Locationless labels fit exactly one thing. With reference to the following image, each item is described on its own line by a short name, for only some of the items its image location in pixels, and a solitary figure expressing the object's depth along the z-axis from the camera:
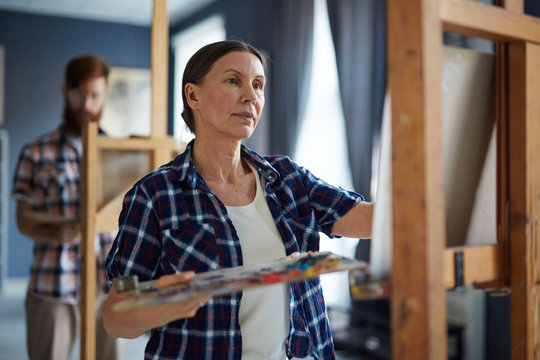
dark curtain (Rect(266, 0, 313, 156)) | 3.71
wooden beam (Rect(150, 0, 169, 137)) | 1.90
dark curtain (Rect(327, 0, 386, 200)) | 3.05
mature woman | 1.11
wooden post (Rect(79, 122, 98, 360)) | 1.78
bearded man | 1.99
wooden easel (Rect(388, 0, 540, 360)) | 0.72
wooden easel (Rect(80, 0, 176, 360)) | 1.79
